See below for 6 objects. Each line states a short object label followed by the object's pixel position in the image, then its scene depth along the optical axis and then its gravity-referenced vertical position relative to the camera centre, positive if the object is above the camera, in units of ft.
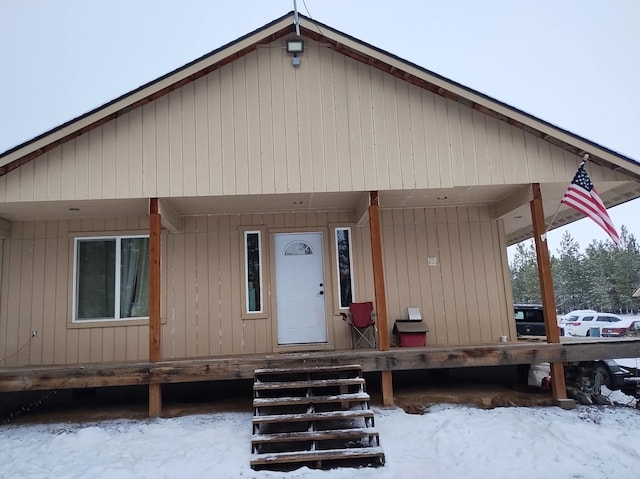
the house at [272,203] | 22.36 +5.45
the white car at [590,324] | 67.72 -3.62
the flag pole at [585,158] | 22.75 +6.17
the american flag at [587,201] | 21.20 +4.10
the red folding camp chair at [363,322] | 26.22 -0.63
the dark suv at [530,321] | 37.24 -1.51
